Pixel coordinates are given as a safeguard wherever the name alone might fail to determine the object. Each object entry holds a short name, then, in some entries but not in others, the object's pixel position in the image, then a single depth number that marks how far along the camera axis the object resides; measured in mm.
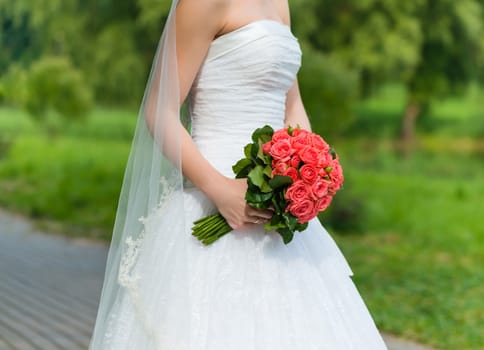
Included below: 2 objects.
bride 2486
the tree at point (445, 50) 18734
